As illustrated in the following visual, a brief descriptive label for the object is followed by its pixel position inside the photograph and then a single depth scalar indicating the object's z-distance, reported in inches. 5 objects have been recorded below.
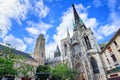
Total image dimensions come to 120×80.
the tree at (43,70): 609.7
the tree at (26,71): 550.8
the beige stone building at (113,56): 518.7
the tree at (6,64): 371.9
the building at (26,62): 691.2
